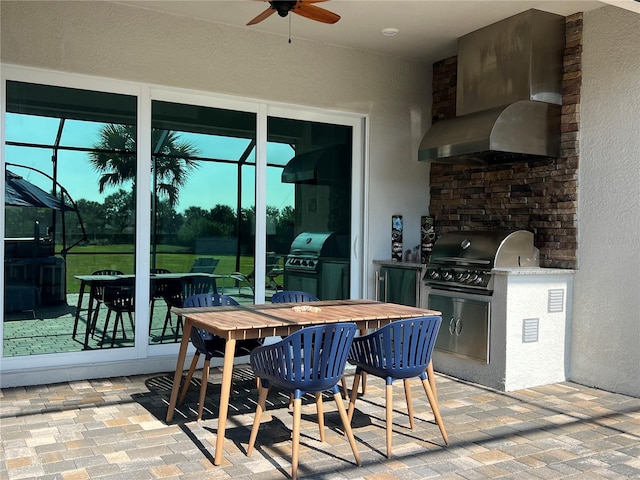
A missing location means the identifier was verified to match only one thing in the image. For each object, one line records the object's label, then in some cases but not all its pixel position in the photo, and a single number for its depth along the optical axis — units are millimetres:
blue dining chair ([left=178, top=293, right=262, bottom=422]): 4258
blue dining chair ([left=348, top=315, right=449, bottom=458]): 3562
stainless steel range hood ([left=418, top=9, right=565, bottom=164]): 5211
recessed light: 5742
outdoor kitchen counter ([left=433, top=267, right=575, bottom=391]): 5047
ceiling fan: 3842
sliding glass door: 5020
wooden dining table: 3500
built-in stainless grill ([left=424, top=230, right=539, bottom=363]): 5215
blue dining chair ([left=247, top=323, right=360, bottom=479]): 3258
